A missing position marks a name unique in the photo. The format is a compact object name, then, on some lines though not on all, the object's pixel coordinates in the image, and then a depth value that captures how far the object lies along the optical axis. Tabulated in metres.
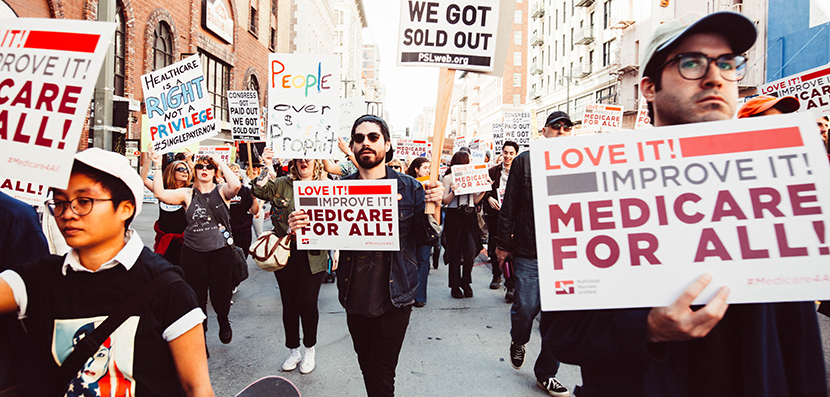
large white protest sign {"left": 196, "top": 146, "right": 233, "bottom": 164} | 7.83
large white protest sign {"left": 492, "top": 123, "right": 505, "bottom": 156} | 13.61
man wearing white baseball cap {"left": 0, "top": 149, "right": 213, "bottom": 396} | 1.62
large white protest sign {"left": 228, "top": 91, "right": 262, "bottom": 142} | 8.74
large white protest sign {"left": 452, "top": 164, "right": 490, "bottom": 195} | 6.46
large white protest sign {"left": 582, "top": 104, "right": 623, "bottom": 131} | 10.02
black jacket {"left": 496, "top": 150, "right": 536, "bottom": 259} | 3.73
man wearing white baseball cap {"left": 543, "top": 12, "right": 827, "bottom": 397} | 1.08
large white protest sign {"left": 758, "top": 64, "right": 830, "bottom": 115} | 5.54
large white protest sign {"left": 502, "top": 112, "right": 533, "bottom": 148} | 12.70
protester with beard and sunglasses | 2.96
